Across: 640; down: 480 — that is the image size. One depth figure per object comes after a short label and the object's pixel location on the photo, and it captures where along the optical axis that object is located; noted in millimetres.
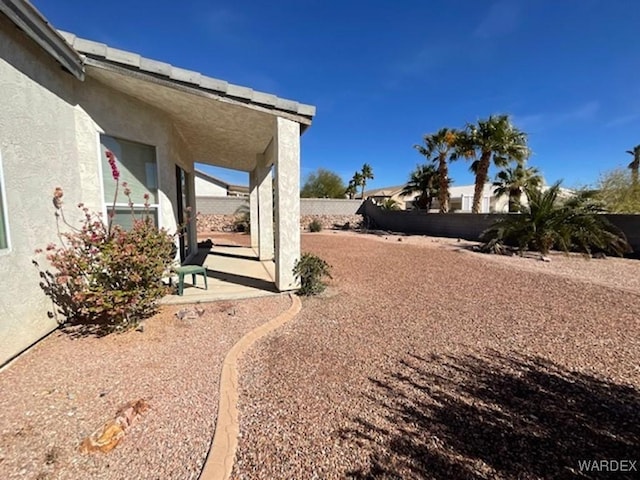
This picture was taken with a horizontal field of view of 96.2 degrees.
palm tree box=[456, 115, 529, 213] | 16547
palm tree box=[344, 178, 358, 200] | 47500
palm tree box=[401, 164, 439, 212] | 23812
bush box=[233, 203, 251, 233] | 22016
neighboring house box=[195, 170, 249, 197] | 29922
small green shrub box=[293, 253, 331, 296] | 6406
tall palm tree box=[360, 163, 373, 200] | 46062
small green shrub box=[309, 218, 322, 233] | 24188
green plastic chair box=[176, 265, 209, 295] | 5855
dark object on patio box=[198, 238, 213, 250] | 12736
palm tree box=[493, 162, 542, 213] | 19895
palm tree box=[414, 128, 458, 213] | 21000
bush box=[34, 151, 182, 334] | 3986
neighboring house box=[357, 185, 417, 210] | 40656
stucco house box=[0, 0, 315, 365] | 3435
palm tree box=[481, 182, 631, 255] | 10727
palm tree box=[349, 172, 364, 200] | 46700
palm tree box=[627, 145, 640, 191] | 26903
